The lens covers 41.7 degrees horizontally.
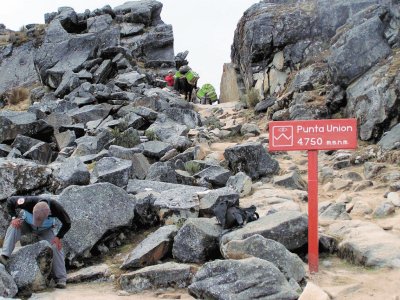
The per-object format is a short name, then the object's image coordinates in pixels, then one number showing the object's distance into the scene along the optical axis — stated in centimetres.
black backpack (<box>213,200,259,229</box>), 802
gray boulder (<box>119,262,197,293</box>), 697
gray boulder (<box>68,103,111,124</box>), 1834
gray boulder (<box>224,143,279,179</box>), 1227
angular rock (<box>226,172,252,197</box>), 1087
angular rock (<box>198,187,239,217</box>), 893
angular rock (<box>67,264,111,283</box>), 744
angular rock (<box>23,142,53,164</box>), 1433
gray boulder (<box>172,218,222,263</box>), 765
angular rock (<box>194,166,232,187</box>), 1145
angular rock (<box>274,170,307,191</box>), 1120
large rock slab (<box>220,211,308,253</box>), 750
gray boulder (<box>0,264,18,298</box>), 633
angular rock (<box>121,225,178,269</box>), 761
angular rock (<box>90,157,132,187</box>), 1016
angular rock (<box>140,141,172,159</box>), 1364
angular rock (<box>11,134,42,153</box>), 1521
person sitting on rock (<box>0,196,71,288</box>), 731
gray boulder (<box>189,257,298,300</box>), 607
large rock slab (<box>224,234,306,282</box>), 670
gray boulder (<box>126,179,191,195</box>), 1032
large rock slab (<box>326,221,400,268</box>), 702
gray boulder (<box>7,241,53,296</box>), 682
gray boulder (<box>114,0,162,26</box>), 3500
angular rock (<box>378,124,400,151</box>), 1194
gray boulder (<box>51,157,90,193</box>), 976
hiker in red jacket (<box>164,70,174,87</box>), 2681
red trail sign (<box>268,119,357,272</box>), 711
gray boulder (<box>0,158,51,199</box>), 916
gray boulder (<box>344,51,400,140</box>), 1278
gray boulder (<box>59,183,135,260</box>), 806
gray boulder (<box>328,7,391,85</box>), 1438
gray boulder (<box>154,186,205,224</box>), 918
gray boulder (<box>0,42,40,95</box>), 2933
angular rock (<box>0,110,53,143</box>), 1620
